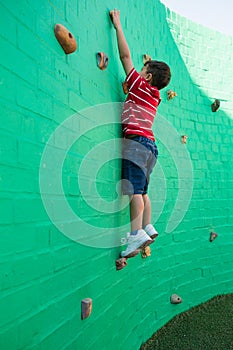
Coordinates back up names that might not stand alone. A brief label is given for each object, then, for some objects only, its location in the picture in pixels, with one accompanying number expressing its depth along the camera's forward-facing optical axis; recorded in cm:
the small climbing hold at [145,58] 322
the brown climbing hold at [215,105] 435
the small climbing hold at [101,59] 229
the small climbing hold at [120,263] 253
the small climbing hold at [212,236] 420
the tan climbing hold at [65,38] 175
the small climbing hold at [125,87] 273
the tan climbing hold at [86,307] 200
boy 246
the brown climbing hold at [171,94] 366
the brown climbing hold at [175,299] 362
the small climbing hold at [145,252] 289
